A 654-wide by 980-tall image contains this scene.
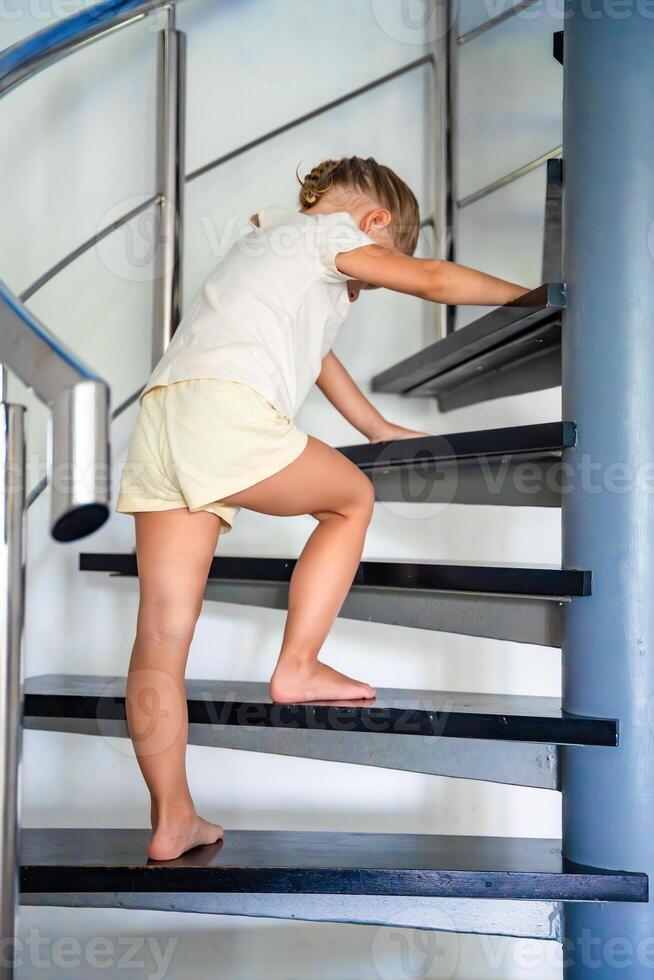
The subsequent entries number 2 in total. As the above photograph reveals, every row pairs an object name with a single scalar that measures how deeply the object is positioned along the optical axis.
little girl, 1.40
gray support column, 1.35
